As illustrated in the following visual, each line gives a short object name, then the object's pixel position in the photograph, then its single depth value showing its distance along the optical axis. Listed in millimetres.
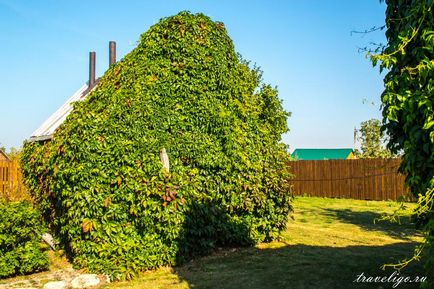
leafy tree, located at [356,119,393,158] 41344
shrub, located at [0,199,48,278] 8039
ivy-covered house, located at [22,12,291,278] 8055
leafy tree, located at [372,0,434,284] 4090
